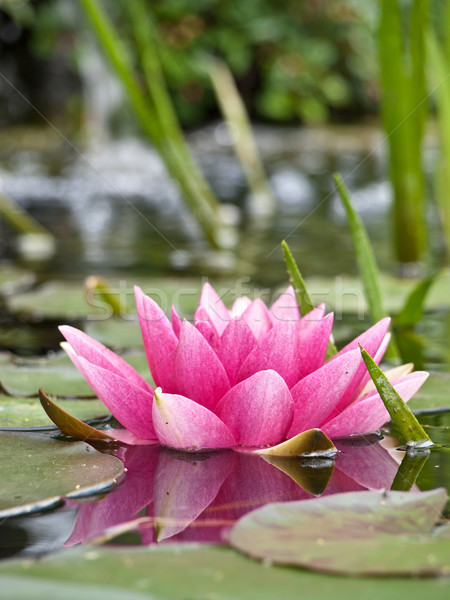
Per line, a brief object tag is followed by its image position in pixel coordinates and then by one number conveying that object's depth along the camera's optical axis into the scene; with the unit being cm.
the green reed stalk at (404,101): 115
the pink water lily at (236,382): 86
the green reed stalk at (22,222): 163
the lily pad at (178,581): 77
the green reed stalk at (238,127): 207
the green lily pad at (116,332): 102
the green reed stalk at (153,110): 121
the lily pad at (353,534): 78
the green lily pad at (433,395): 92
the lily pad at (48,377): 93
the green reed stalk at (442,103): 129
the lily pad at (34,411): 90
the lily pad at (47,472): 83
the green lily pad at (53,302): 110
